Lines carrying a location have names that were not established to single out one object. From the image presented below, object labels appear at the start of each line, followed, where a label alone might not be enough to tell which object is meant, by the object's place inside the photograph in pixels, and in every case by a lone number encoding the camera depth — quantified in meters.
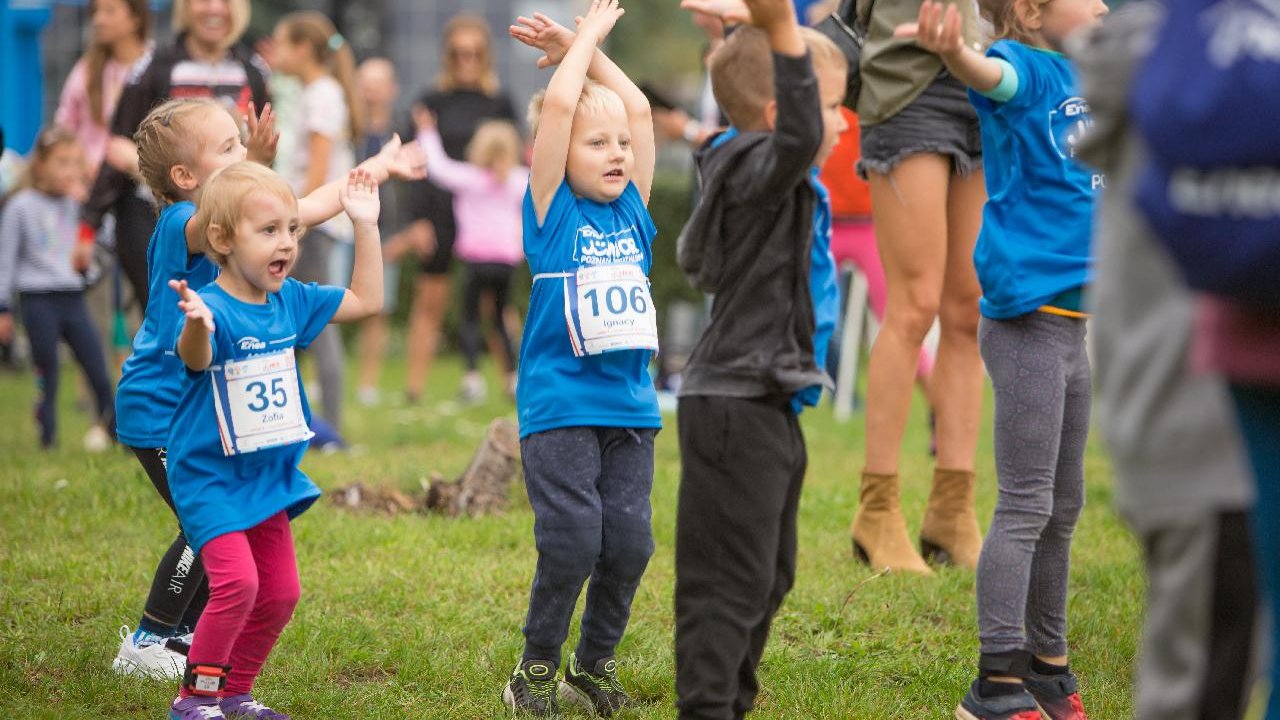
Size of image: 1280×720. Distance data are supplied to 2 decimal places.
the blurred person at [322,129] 15.91
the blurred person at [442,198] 20.56
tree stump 11.83
